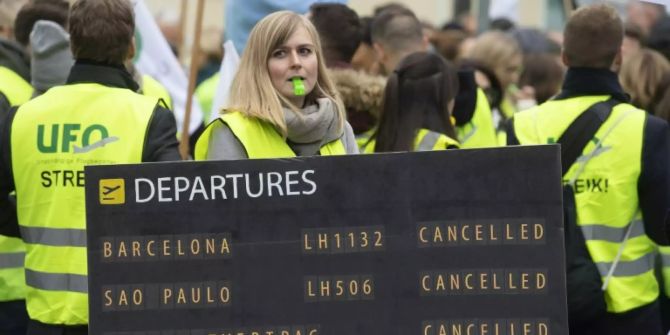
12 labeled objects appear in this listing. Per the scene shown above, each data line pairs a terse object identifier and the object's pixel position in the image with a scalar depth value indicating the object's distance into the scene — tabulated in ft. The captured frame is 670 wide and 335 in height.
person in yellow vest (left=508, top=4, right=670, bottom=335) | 40.05
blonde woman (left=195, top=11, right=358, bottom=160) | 33.33
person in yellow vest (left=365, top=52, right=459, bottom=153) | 43.29
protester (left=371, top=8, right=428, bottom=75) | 56.59
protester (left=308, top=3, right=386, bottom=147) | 46.74
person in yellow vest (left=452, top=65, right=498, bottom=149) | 52.95
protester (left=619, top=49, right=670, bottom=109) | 49.56
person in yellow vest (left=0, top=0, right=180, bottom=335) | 35.01
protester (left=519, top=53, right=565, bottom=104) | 59.37
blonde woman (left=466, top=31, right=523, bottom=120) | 64.82
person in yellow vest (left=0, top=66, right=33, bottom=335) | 41.29
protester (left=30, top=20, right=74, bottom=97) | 41.85
